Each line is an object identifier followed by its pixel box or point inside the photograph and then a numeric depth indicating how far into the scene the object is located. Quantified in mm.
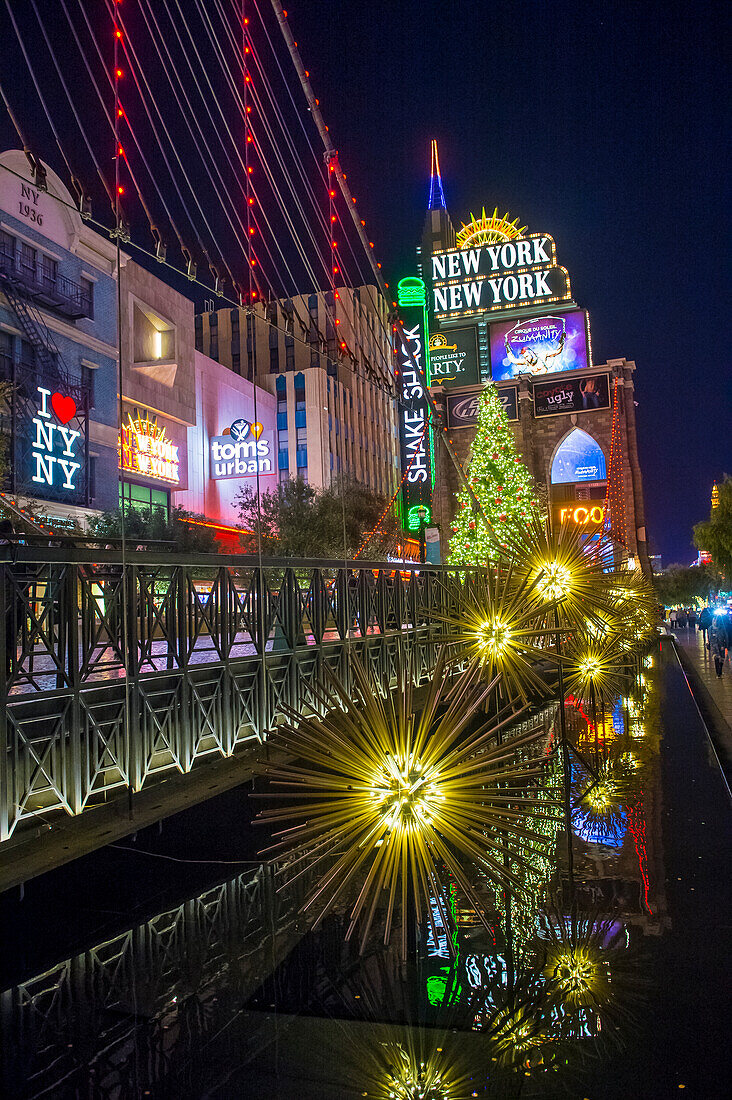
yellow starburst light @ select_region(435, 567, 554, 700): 6285
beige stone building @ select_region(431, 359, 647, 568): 44781
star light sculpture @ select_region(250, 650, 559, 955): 3697
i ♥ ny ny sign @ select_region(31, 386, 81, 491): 21984
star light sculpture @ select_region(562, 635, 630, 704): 9164
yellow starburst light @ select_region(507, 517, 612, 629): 6840
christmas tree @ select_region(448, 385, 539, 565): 30656
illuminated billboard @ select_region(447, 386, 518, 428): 48062
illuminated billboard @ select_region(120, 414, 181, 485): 28078
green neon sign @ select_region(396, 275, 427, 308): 53031
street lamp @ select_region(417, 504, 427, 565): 44422
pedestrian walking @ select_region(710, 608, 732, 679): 20422
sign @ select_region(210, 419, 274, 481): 35125
